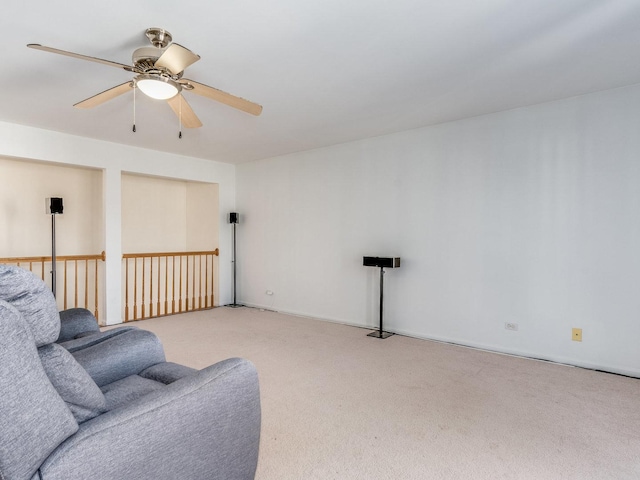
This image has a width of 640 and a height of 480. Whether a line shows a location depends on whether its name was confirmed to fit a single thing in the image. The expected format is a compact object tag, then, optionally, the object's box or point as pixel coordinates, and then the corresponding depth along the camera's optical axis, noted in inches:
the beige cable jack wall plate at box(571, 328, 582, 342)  131.5
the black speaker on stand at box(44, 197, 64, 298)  179.5
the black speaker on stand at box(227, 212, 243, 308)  239.9
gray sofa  37.8
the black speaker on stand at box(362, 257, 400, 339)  165.9
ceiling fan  82.3
